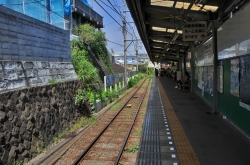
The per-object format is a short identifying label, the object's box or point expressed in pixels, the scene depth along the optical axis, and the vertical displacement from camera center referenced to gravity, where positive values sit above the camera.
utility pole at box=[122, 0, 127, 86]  22.14 +3.81
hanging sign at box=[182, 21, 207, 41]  10.34 +1.93
